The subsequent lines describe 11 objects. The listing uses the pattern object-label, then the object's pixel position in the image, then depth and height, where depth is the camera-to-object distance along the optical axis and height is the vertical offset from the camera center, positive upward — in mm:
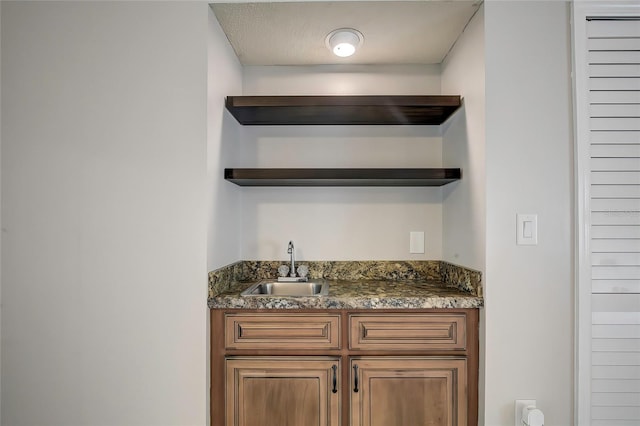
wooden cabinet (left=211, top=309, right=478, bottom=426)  1467 -660
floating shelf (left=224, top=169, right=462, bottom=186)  1669 +199
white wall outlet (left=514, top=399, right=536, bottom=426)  1435 -801
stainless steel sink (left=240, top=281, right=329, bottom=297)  1894 -408
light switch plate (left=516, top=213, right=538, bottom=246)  1444 -58
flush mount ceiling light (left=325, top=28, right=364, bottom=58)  1707 +897
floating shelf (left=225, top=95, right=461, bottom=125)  1646 +545
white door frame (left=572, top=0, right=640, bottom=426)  1422 -65
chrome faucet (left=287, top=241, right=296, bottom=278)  1954 -247
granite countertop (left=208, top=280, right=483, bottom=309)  1469 -373
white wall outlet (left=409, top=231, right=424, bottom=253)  2029 -157
